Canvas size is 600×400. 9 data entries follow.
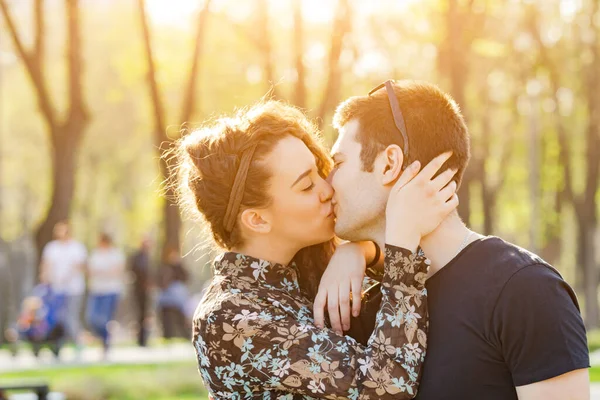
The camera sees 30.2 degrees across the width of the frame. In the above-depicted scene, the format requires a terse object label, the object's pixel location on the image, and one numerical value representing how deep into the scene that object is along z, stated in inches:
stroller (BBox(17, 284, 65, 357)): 660.7
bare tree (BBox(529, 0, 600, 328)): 1110.4
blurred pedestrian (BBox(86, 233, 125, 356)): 690.8
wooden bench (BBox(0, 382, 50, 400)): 334.0
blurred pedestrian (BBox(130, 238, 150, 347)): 793.7
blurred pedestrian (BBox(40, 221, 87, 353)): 665.0
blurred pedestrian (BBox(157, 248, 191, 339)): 828.0
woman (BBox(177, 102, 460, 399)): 140.3
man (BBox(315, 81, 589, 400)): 130.7
